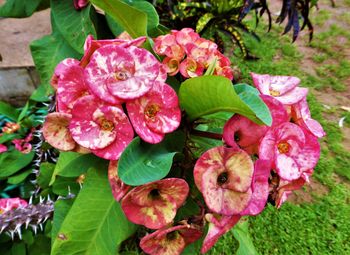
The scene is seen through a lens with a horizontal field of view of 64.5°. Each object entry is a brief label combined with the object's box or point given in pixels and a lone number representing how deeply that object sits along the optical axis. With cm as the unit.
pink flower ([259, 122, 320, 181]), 16
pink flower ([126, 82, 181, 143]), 16
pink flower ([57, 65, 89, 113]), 17
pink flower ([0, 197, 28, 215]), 33
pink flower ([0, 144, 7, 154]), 42
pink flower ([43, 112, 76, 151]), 17
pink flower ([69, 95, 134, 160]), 16
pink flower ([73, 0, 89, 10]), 29
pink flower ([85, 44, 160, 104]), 15
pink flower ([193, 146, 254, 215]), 15
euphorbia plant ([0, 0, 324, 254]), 15
